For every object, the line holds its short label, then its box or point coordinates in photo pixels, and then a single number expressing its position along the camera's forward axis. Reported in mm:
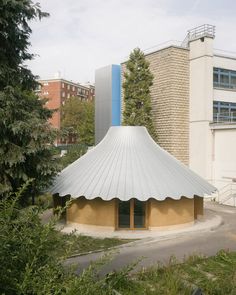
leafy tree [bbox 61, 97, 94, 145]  78088
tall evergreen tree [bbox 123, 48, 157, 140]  33181
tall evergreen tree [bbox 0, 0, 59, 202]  14602
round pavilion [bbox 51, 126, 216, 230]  19484
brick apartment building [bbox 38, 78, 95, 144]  97938
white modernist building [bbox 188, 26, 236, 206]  31578
